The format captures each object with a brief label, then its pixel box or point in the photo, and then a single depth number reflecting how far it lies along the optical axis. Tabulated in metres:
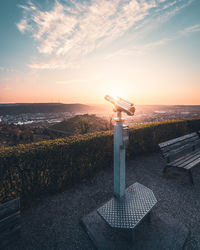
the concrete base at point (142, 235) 2.41
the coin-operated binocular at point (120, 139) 2.53
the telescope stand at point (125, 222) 2.40
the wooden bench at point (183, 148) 4.43
